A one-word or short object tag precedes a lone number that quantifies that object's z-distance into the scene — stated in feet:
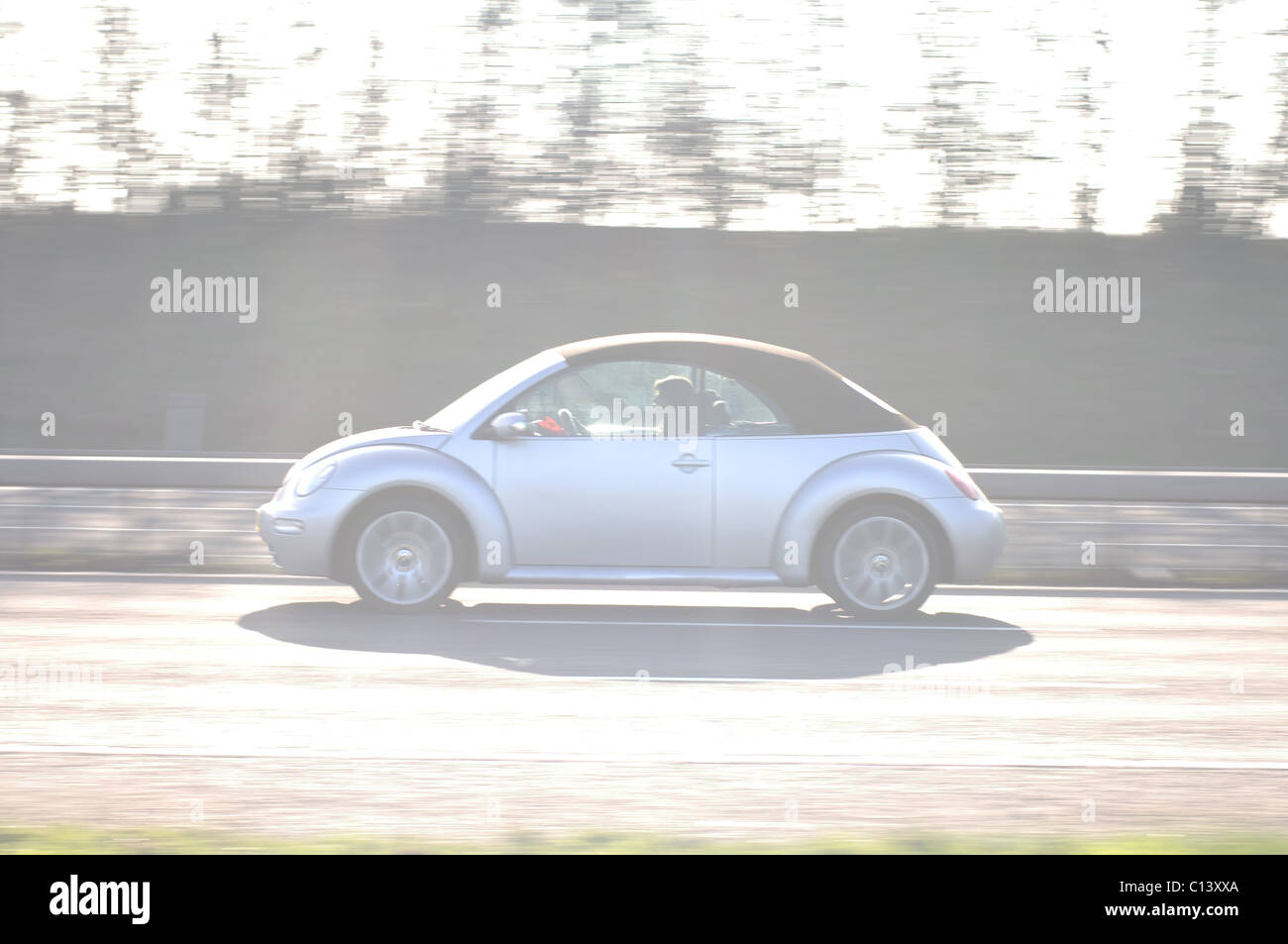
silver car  31.63
